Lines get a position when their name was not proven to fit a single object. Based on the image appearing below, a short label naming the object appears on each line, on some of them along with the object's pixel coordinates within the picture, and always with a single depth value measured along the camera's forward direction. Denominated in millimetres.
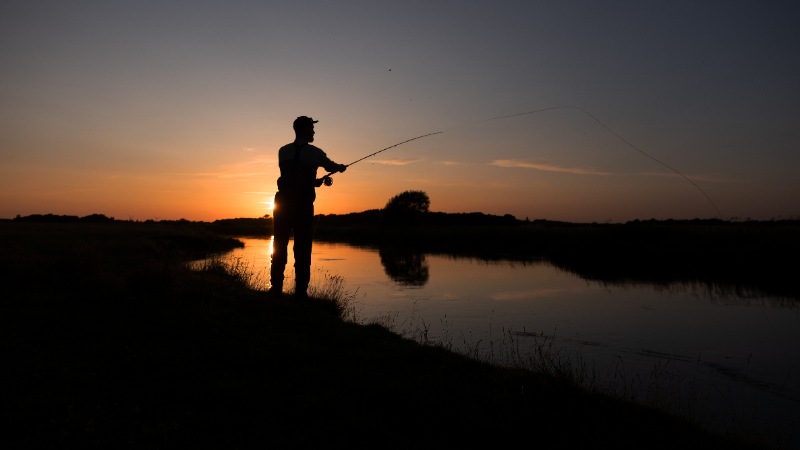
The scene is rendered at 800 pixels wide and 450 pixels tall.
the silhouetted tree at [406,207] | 92500
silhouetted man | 8297
